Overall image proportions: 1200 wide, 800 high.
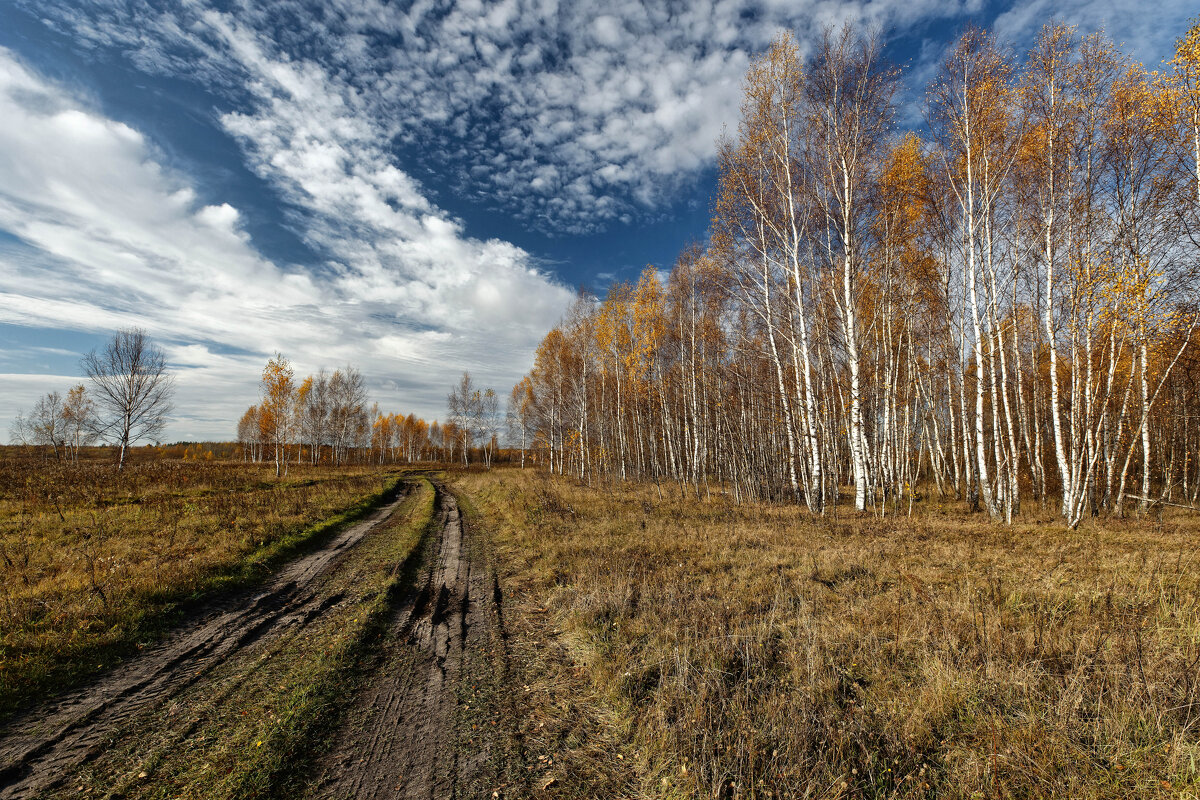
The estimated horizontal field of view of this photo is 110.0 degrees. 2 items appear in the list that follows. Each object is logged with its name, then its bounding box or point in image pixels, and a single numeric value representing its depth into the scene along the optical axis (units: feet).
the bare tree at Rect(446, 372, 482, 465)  173.68
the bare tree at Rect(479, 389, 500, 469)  183.42
